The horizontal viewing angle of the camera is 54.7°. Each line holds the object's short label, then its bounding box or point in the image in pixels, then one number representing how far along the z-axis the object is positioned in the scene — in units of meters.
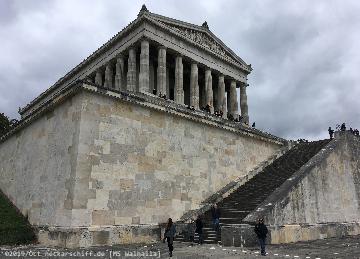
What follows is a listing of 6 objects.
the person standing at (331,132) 23.87
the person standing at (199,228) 14.12
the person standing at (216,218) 15.02
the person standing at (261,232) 11.41
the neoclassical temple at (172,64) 32.56
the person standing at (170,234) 10.95
